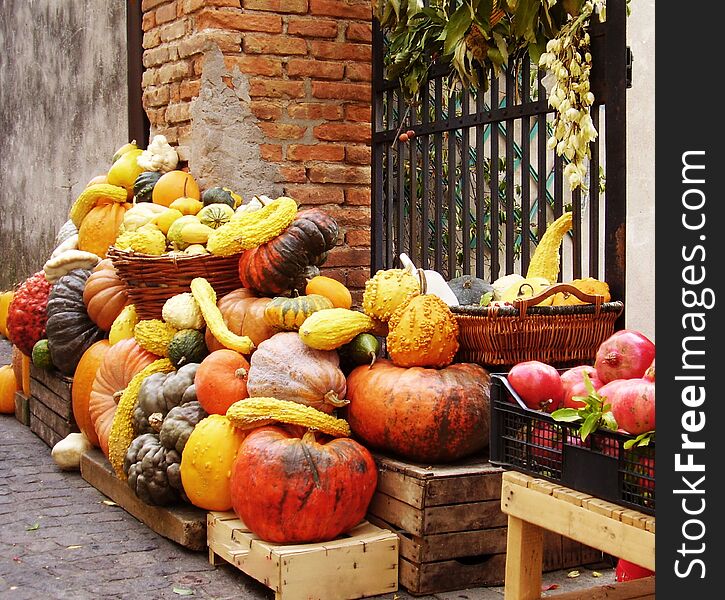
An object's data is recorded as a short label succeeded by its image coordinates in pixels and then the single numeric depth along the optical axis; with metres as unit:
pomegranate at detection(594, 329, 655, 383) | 2.71
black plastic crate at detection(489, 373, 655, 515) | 2.38
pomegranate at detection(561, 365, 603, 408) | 2.79
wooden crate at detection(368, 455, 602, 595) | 3.71
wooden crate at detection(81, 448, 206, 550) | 4.15
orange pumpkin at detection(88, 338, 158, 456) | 5.03
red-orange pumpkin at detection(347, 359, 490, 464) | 3.82
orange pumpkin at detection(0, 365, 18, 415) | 7.26
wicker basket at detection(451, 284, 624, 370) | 3.96
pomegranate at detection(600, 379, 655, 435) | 2.35
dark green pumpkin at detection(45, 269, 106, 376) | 5.82
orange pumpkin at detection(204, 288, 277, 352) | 4.49
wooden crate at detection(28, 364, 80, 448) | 5.86
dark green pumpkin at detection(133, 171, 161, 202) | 5.78
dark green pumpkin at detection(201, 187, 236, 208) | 5.34
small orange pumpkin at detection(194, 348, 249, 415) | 4.19
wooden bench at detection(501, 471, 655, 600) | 2.35
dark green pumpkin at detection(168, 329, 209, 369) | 4.66
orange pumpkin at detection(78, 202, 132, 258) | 6.06
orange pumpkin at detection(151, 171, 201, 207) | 5.54
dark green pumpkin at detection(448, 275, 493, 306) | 4.31
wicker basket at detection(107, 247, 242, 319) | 4.86
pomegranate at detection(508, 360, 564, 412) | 2.80
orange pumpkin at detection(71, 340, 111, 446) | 5.44
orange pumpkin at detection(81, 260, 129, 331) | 5.59
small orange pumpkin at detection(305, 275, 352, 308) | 4.64
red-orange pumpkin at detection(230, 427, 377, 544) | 3.68
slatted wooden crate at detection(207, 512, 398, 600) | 3.57
